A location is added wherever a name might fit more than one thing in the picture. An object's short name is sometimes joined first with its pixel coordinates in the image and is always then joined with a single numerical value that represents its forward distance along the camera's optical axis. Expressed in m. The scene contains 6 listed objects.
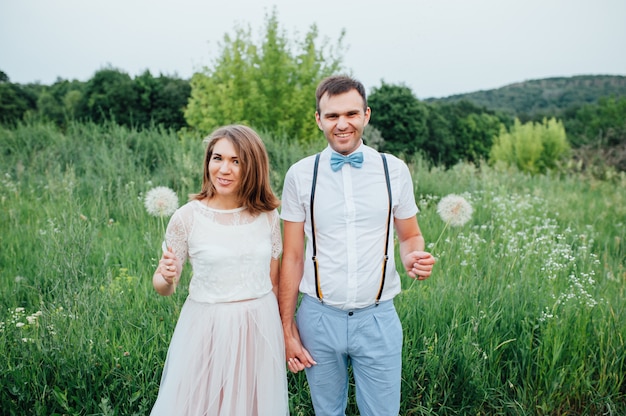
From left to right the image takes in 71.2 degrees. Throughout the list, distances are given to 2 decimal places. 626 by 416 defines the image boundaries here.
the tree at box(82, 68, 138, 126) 36.94
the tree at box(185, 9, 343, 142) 13.69
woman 2.15
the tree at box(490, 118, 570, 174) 46.97
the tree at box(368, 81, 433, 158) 38.09
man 2.13
